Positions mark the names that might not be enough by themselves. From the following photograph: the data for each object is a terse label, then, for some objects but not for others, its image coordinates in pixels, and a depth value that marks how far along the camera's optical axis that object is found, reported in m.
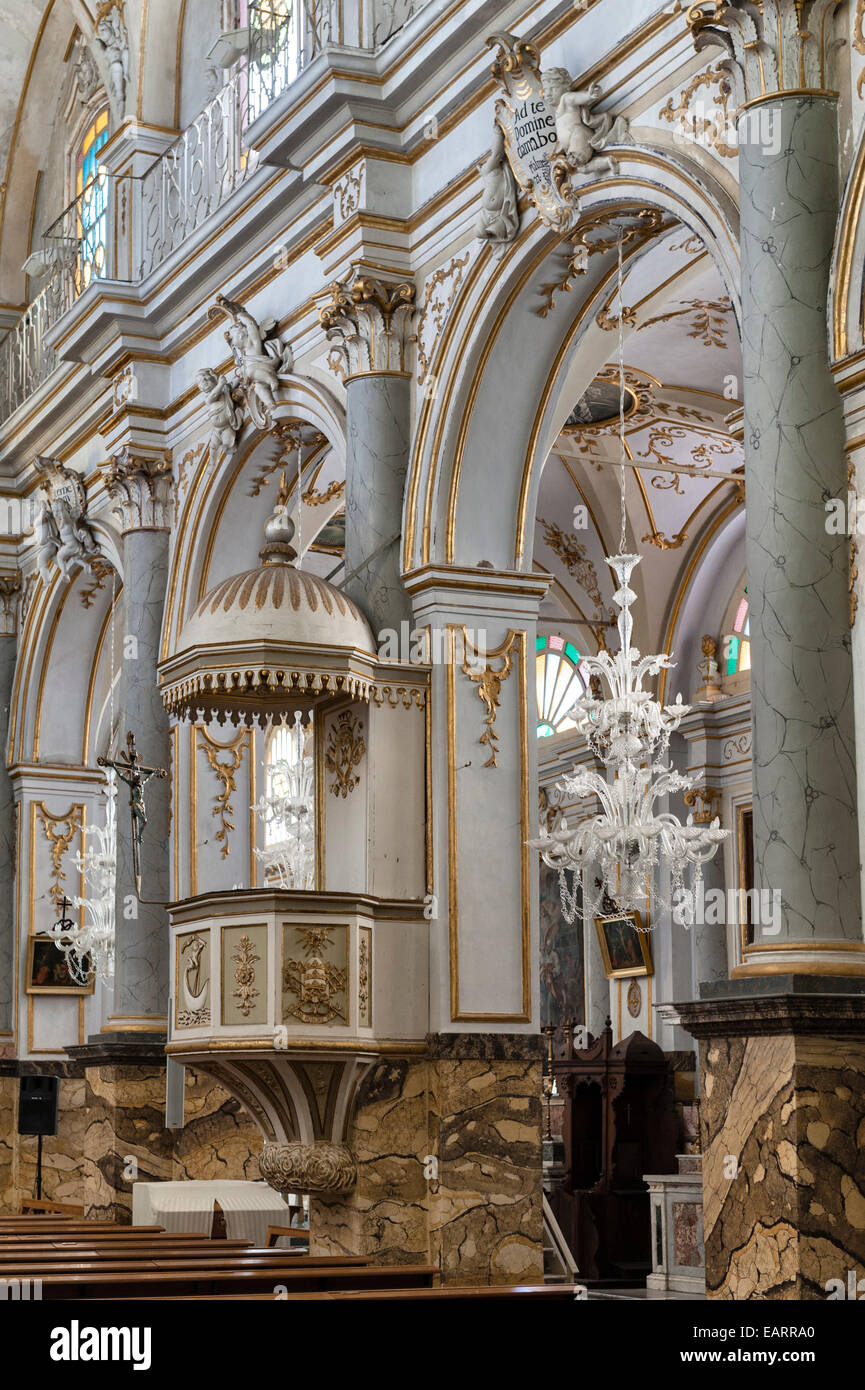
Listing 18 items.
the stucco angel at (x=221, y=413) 12.65
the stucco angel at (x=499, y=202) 9.51
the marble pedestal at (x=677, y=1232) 14.13
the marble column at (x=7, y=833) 17.22
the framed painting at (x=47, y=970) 17.23
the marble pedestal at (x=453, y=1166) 9.41
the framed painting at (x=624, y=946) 18.12
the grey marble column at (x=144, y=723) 13.56
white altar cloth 11.75
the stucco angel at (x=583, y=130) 8.80
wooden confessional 15.92
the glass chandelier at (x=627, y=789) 12.74
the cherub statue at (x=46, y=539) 16.27
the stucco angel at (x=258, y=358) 12.01
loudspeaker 14.77
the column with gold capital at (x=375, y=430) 10.30
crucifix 12.98
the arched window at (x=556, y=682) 20.20
